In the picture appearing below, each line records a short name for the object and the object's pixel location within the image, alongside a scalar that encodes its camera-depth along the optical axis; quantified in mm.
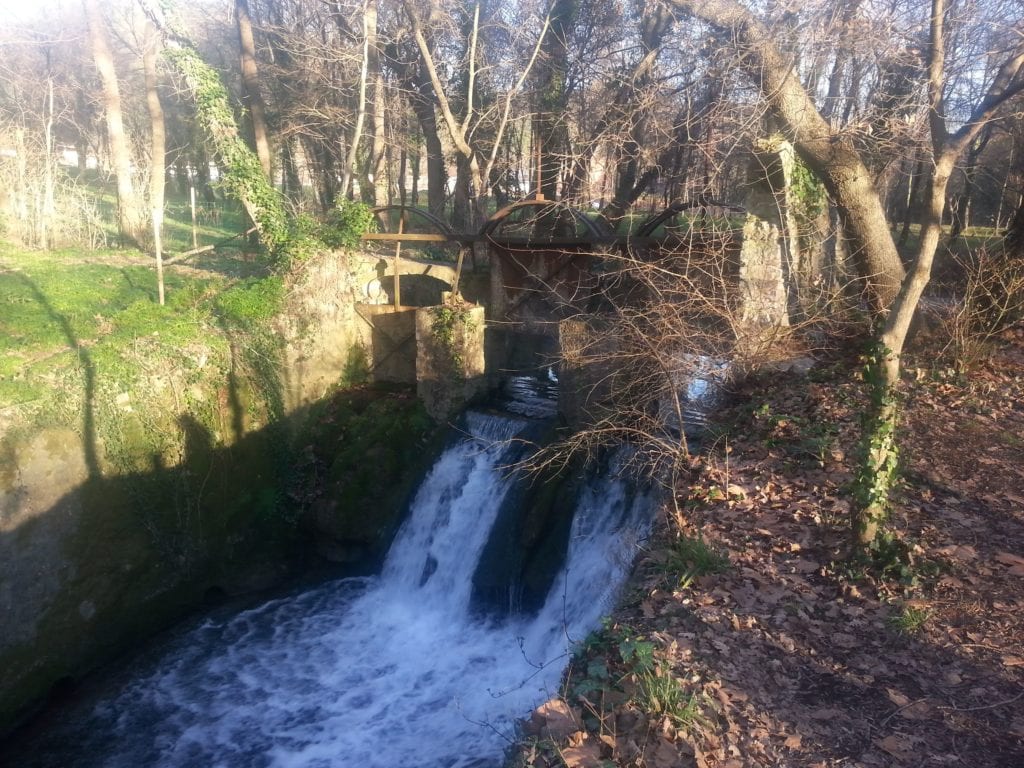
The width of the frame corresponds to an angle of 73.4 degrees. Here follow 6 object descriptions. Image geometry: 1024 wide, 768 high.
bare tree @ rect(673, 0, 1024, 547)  6641
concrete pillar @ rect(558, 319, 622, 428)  8383
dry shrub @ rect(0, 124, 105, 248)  15930
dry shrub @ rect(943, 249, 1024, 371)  8000
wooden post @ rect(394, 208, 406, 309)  12473
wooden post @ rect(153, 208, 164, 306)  11680
